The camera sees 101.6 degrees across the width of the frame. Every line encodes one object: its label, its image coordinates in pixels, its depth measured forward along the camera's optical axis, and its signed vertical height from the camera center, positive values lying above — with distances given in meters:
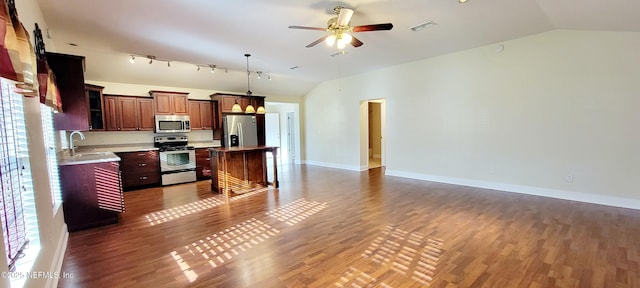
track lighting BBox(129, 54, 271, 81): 5.07 +1.49
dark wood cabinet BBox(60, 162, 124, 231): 3.33 -0.79
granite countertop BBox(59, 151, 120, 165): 3.37 -0.33
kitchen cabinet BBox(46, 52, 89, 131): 3.10 +0.55
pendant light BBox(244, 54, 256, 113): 5.22 +0.44
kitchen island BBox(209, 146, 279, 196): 5.13 -0.80
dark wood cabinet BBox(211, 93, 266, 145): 7.06 +0.74
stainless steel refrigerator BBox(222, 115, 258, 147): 7.07 +0.01
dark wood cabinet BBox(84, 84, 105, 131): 5.47 +0.56
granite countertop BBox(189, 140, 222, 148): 7.06 -0.33
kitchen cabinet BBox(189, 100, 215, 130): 6.77 +0.47
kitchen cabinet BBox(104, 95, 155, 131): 5.70 +0.47
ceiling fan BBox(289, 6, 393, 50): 3.20 +1.28
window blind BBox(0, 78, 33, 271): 1.50 -0.22
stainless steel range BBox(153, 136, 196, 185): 6.07 -0.66
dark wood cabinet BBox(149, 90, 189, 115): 6.19 +0.74
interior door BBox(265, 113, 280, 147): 10.26 -0.02
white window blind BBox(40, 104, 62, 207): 2.83 -0.22
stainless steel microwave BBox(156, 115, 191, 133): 6.20 +0.21
